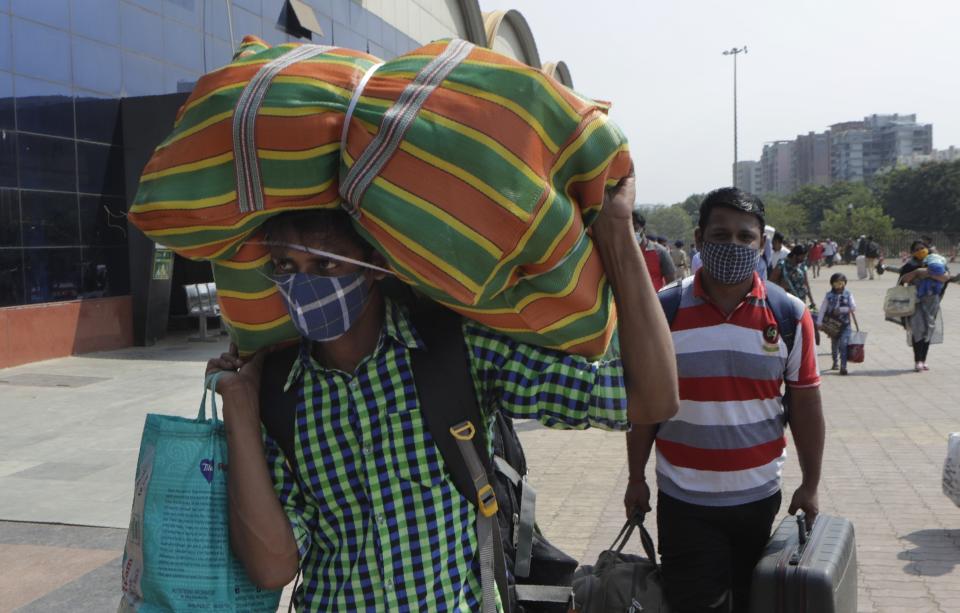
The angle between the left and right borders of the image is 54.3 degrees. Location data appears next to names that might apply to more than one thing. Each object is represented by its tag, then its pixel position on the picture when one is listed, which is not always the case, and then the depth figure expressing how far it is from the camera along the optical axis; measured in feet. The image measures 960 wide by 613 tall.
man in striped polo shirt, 9.64
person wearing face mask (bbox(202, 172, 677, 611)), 5.54
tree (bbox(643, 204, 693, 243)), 388.25
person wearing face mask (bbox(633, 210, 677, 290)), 28.32
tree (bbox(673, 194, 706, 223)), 405.74
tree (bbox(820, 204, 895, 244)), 212.43
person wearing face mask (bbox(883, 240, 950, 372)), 38.01
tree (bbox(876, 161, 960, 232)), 251.80
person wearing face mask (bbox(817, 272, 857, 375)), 38.88
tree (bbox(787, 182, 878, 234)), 331.36
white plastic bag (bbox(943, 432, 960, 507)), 17.15
